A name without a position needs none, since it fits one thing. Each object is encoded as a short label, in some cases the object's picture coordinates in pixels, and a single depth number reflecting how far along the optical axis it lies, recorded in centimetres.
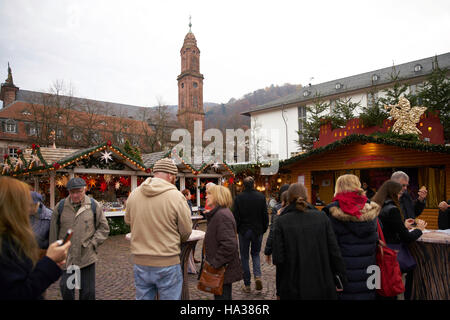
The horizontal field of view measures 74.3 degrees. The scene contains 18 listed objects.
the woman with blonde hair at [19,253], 157
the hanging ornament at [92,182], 1197
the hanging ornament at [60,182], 1173
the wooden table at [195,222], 744
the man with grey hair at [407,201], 399
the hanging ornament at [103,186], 1228
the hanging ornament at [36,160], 1072
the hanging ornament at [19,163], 1162
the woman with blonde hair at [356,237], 294
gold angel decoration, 1198
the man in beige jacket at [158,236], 273
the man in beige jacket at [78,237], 357
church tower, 6038
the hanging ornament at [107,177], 1230
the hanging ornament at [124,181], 1284
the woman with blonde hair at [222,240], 333
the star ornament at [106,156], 1153
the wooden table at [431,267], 372
